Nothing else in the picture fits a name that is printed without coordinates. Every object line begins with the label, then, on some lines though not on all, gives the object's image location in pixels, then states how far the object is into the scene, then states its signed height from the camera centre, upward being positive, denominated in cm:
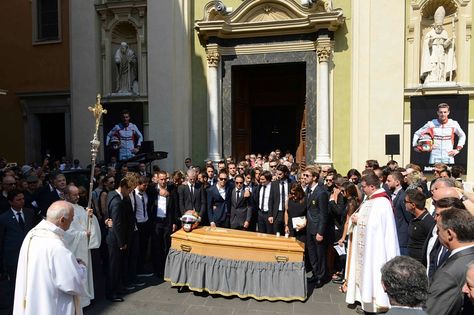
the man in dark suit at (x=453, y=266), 272 -84
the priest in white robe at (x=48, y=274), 359 -112
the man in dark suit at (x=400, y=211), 594 -100
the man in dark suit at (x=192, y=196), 774 -96
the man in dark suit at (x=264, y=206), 791 -118
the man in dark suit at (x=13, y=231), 518 -109
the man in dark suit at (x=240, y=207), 786 -119
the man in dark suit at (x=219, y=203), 805 -114
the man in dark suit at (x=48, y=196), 700 -88
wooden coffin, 606 -151
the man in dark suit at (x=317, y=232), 665 -142
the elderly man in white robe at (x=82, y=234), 538 -117
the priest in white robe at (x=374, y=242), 529 -127
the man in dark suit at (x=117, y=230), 619 -129
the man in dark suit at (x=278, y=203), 780 -111
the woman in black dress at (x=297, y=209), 700 -110
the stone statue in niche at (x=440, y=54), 1180 +256
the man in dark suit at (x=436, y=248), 365 -98
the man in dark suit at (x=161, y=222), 734 -137
